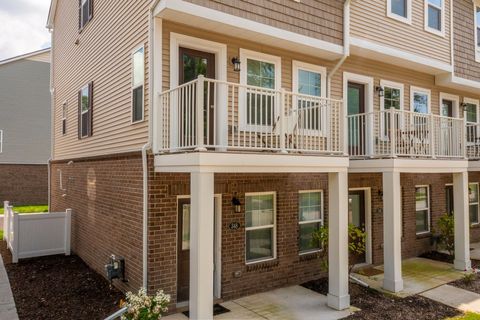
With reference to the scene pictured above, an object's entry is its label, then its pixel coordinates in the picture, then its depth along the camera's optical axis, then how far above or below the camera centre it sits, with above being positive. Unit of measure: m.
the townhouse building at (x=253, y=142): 6.61 +0.68
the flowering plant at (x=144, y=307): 5.13 -1.88
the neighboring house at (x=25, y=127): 20.44 +2.58
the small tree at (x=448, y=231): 10.73 -1.71
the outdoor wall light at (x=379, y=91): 10.27 +2.25
